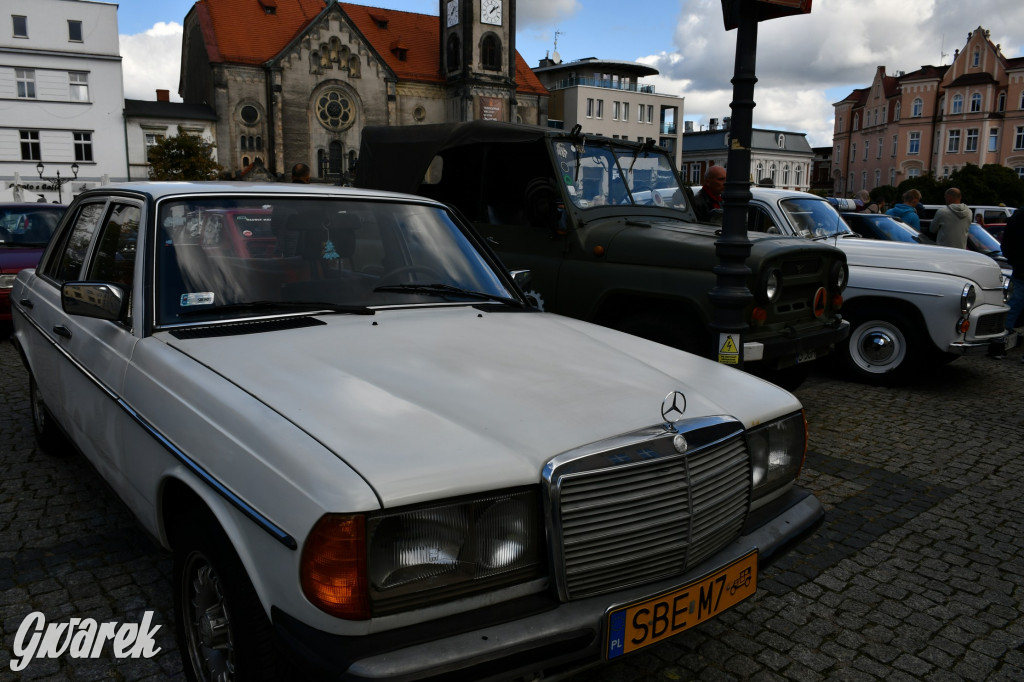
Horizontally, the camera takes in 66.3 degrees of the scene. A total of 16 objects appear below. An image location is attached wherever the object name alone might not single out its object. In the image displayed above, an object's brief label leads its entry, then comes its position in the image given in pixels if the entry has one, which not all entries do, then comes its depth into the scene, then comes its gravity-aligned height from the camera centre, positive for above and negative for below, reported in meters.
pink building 72.12 +10.25
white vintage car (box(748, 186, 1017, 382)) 7.61 -0.77
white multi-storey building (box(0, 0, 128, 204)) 49.34 +7.12
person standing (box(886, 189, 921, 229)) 12.39 +0.21
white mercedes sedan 1.93 -0.66
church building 56.28 +10.73
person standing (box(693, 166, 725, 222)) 8.62 +0.35
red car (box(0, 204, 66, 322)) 9.48 -0.34
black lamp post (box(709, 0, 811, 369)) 5.29 +0.17
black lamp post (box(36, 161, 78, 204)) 48.71 +1.86
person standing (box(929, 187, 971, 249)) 11.90 -0.02
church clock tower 63.44 +12.94
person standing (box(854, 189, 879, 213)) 12.99 +0.32
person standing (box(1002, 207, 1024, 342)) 9.56 -0.38
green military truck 5.91 -0.22
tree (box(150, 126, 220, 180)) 48.09 +3.21
